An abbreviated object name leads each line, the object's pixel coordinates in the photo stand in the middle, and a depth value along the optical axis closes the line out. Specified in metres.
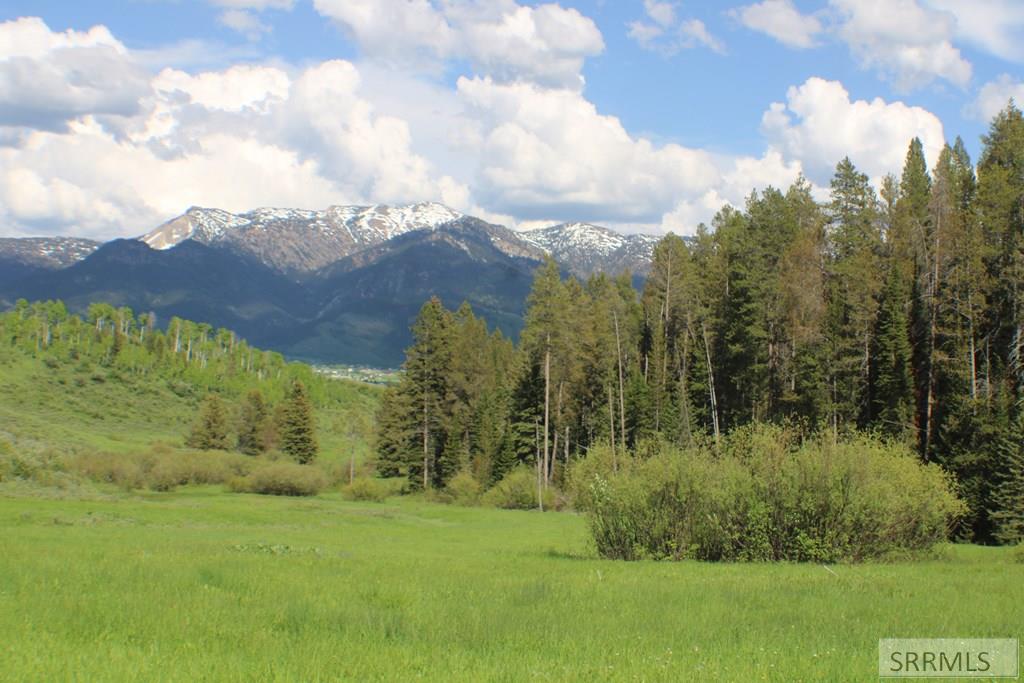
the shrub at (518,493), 70.12
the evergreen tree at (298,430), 99.19
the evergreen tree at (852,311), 55.47
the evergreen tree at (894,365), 52.09
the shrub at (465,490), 73.94
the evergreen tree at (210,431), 104.94
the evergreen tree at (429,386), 81.19
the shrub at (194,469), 77.75
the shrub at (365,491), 76.12
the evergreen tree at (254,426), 108.14
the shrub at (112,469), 73.50
